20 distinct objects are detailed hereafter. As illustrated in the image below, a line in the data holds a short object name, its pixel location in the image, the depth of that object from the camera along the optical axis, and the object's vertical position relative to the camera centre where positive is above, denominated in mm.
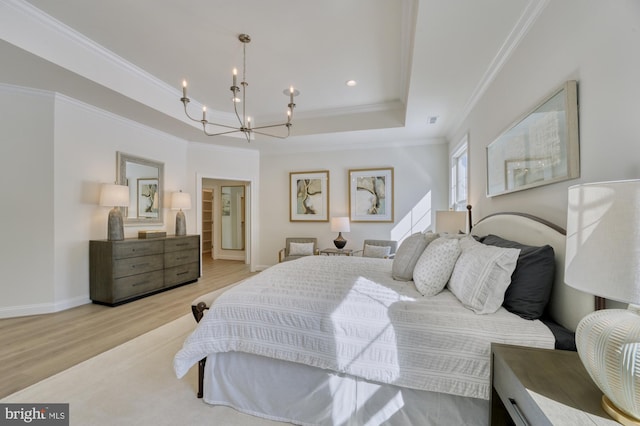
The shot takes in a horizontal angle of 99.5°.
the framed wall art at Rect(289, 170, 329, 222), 5371 +356
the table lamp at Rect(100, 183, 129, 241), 3607 +137
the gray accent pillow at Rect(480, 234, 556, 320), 1368 -359
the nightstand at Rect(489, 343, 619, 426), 776 -570
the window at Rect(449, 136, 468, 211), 3869 +547
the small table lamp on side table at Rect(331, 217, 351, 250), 4824 -236
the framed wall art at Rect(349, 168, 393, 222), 4980 +352
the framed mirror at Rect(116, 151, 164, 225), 4051 +445
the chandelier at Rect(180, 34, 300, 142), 2380 +1701
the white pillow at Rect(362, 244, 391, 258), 4527 -631
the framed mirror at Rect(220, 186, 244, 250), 7461 -85
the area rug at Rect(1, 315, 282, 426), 1610 -1205
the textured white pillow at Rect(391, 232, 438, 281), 2100 -335
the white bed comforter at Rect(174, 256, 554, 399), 1292 -629
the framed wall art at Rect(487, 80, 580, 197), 1389 +430
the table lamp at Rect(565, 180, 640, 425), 661 -172
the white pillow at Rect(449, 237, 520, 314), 1427 -357
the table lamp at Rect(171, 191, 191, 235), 4676 +139
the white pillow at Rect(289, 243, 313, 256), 4946 -647
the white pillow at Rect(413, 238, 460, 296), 1766 -360
